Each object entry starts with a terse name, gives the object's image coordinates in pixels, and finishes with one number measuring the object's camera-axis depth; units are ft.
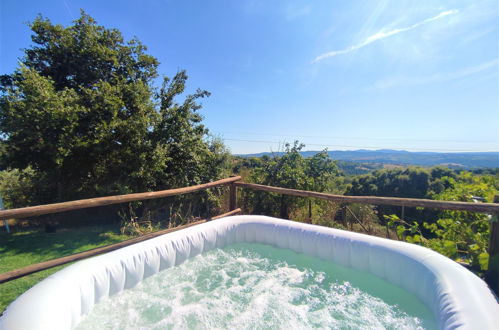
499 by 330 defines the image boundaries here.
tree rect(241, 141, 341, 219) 14.78
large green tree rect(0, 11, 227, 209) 12.11
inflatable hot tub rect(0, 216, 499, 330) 4.31
